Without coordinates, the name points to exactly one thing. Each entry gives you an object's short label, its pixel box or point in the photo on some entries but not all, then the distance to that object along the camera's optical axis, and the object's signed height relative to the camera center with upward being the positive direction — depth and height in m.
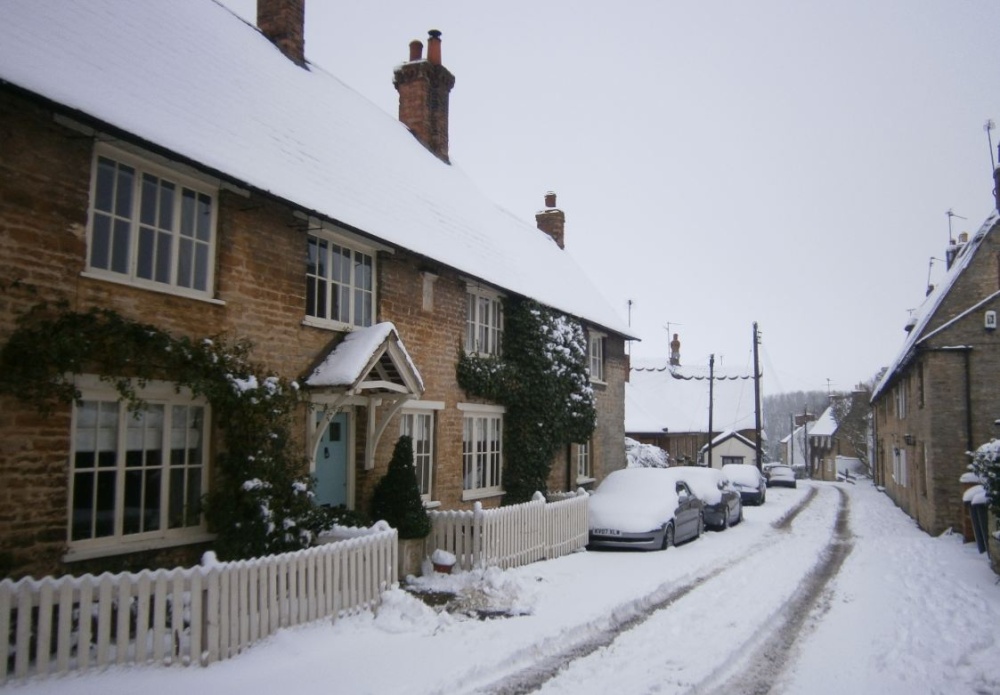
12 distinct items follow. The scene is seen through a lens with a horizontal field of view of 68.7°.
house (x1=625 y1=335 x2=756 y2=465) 44.97 +0.80
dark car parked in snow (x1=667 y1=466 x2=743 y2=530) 19.71 -2.01
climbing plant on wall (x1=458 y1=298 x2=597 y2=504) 16.92 +0.58
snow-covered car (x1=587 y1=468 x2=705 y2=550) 15.50 -2.02
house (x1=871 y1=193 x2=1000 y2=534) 19.08 +1.27
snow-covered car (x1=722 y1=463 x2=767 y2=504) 29.71 -2.52
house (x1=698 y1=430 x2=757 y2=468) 48.09 -1.88
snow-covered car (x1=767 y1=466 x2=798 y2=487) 44.69 -3.39
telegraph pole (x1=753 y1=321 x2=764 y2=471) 37.91 +1.69
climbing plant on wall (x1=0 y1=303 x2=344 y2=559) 7.39 +0.26
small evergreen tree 11.47 -1.35
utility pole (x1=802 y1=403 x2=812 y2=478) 80.44 -2.02
